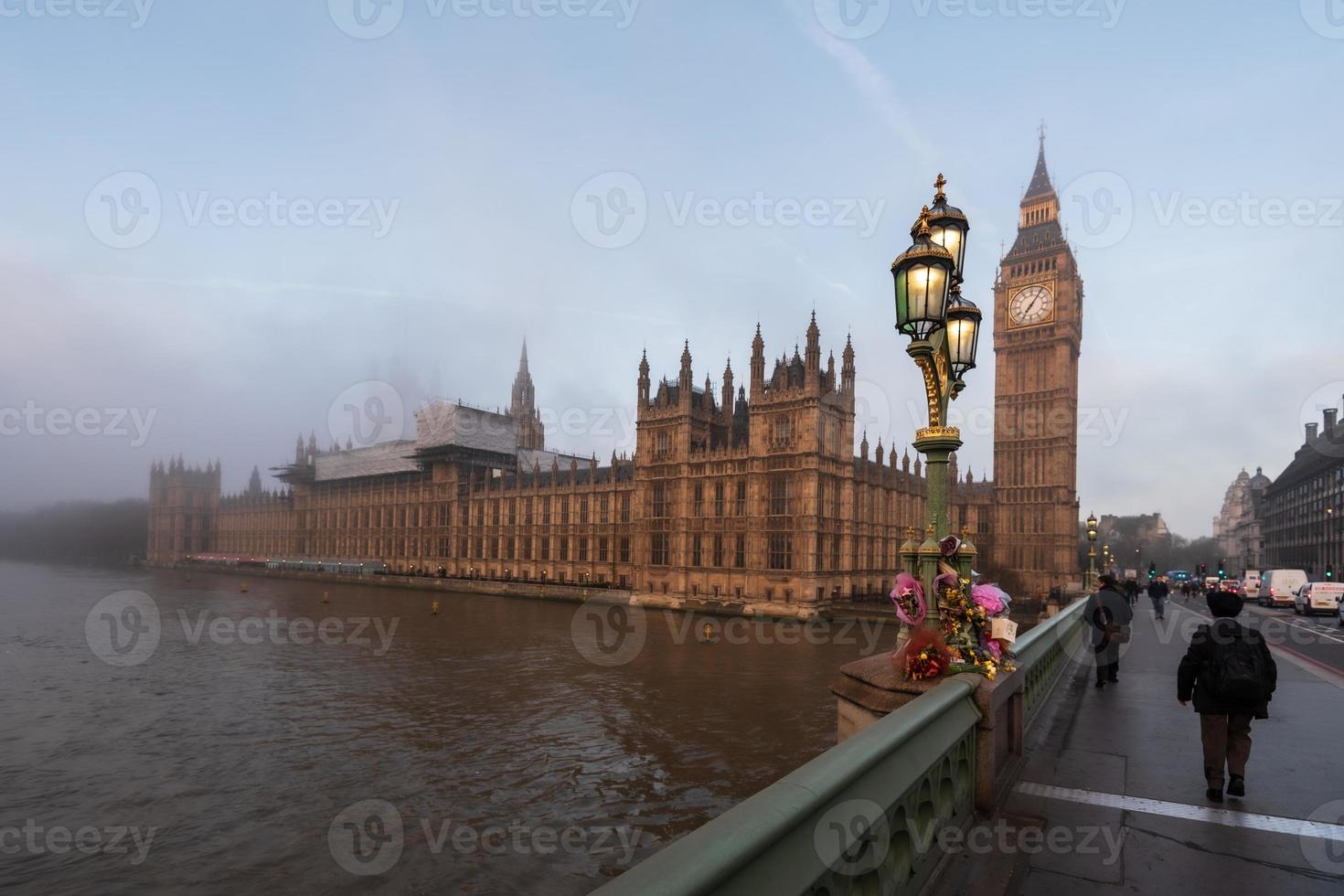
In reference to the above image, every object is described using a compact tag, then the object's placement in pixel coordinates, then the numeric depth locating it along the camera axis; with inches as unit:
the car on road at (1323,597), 1365.7
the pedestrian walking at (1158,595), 1197.1
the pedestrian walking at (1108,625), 506.6
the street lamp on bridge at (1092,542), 1365.7
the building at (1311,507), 3029.0
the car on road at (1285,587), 1768.0
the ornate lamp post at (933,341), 297.9
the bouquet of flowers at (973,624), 263.1
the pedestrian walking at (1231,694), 256.1
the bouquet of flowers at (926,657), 251.3
